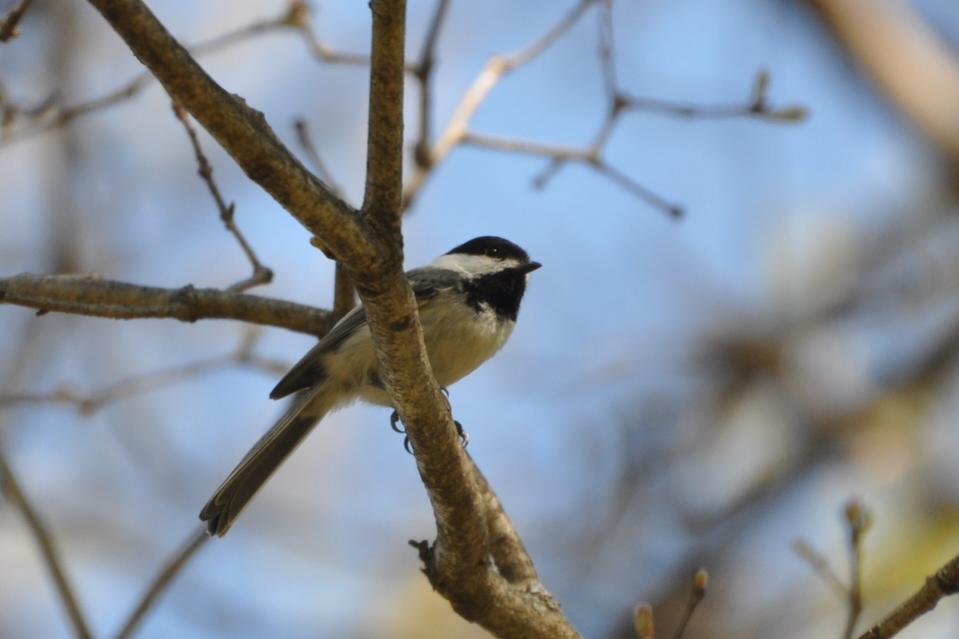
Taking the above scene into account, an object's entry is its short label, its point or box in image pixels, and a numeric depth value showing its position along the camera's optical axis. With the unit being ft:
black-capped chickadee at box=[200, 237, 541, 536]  23.38
